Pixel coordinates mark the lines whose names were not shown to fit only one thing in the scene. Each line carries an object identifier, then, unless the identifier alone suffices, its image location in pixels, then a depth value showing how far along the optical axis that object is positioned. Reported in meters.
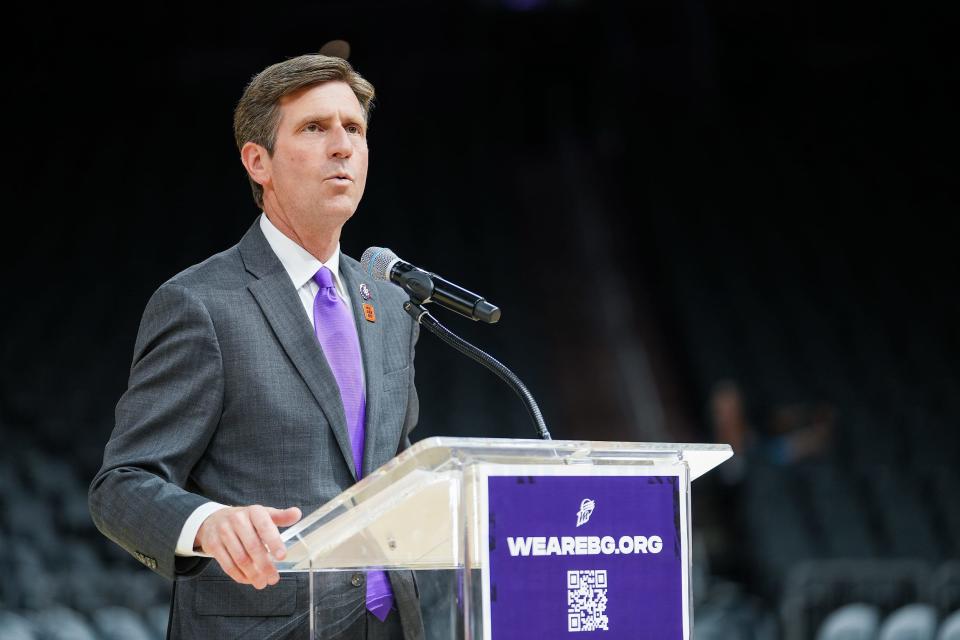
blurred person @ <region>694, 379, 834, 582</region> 17.12
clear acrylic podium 7.44
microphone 7.75
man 7.59
